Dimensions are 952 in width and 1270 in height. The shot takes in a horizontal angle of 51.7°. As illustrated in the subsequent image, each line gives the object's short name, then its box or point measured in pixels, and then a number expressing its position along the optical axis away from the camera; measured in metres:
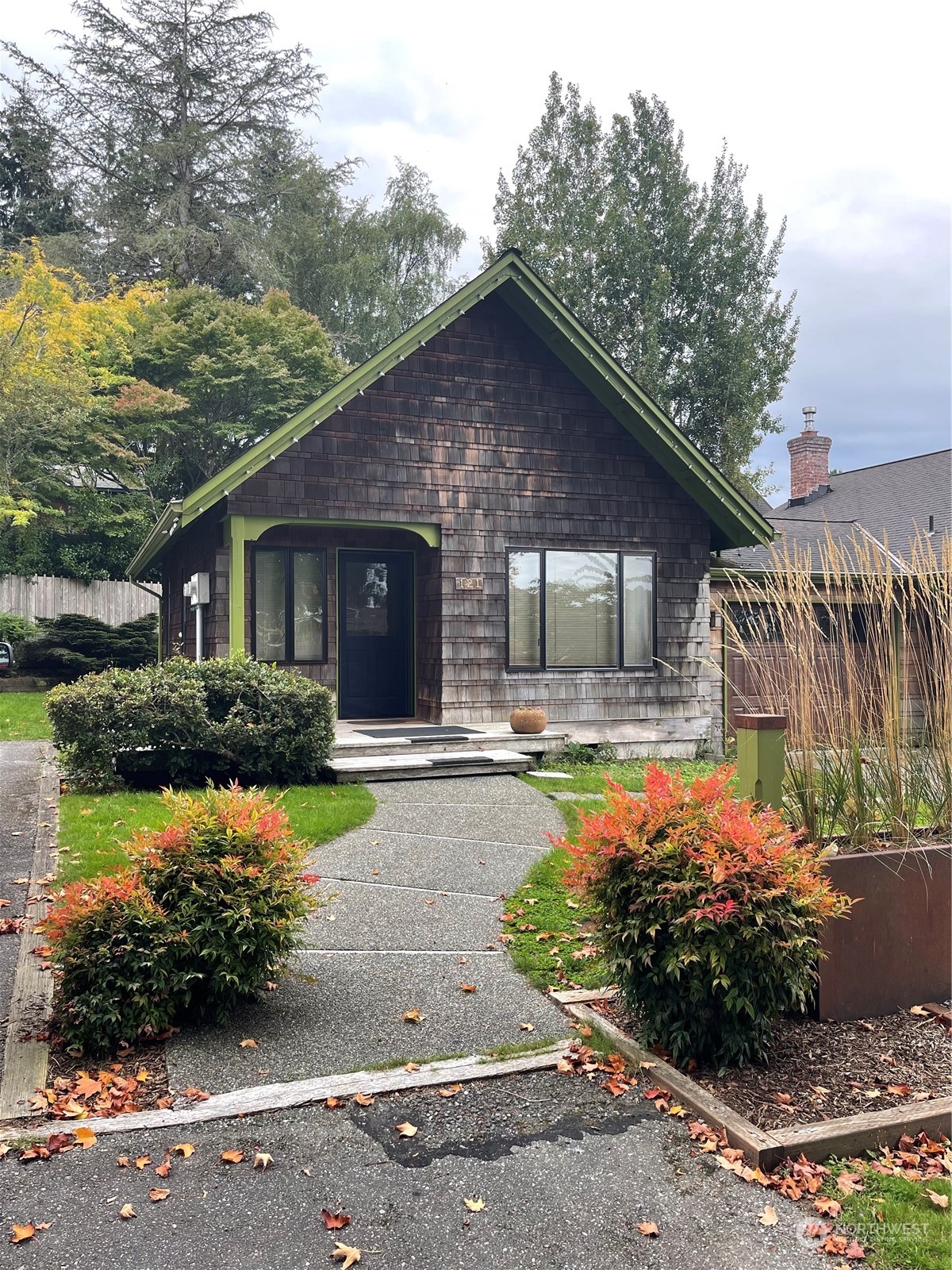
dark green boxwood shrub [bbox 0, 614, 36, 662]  20.61
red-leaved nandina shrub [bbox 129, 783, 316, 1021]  4.03
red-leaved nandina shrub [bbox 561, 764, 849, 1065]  3.61
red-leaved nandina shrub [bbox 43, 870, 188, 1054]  3.87
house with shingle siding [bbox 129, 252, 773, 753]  11.23
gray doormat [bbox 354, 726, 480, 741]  10.52
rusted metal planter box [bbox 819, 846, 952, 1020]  4.17
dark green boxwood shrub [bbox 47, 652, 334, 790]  8.65
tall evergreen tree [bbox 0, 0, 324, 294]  29.75
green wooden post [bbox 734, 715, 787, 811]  4.17
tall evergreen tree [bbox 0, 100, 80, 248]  31.25
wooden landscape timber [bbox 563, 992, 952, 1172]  3.21
